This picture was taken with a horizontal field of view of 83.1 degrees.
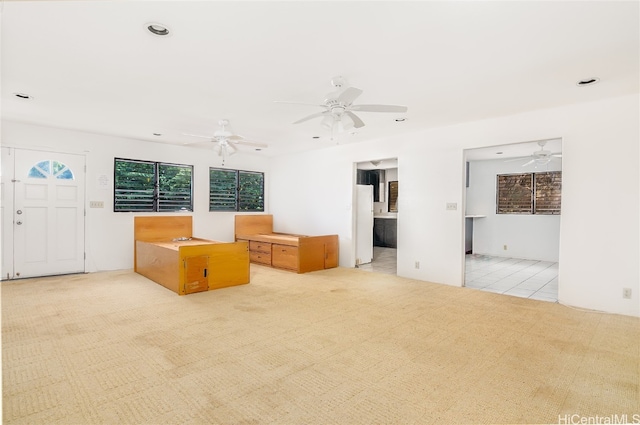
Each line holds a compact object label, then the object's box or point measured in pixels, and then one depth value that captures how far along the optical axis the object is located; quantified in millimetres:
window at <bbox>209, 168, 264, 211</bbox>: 7796
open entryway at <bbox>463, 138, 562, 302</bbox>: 6754
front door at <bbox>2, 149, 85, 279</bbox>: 5543
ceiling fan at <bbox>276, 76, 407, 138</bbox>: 3381
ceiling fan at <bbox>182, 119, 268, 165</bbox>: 5012
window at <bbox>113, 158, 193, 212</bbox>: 6562
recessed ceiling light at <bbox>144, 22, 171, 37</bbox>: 2629
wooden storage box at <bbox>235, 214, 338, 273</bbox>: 6418
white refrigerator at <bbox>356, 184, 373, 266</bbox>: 7215
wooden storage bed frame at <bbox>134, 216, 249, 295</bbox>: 4844
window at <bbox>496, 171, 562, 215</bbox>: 7727
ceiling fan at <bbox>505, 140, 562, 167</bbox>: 6579
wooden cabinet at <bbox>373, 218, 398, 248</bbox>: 9980
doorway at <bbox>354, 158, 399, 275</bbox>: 7246
